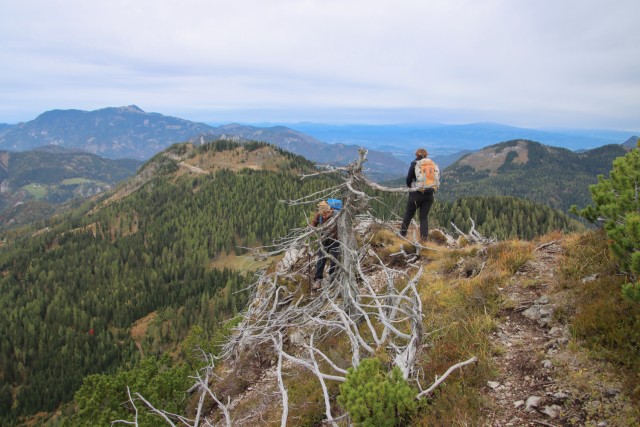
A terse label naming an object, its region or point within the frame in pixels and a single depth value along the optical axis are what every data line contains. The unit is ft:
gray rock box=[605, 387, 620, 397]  15.36
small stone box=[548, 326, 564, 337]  21.11
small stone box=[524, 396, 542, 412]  16.37
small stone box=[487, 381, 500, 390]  18.09
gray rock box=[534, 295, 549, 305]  24.49
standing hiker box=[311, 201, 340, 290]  36.69
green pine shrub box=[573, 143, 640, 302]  18.22
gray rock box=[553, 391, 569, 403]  16.31
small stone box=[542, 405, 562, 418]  15.65
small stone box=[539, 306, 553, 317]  23.23
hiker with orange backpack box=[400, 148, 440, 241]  40.68
